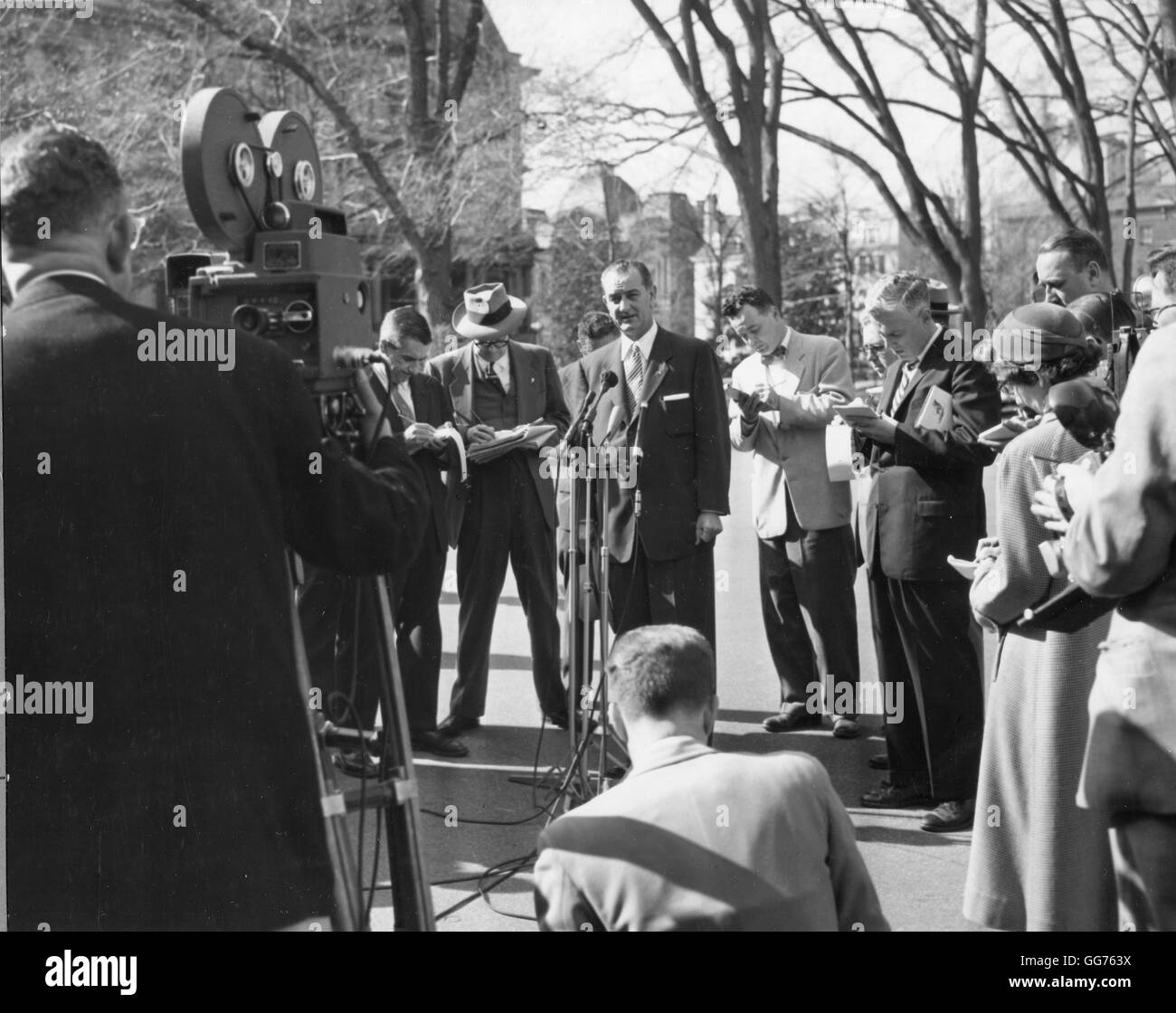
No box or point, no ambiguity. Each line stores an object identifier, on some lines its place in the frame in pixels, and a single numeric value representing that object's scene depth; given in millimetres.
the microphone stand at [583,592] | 5590
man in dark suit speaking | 6625
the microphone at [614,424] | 6668
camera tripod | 3084
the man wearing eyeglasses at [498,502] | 7477
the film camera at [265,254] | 3029
